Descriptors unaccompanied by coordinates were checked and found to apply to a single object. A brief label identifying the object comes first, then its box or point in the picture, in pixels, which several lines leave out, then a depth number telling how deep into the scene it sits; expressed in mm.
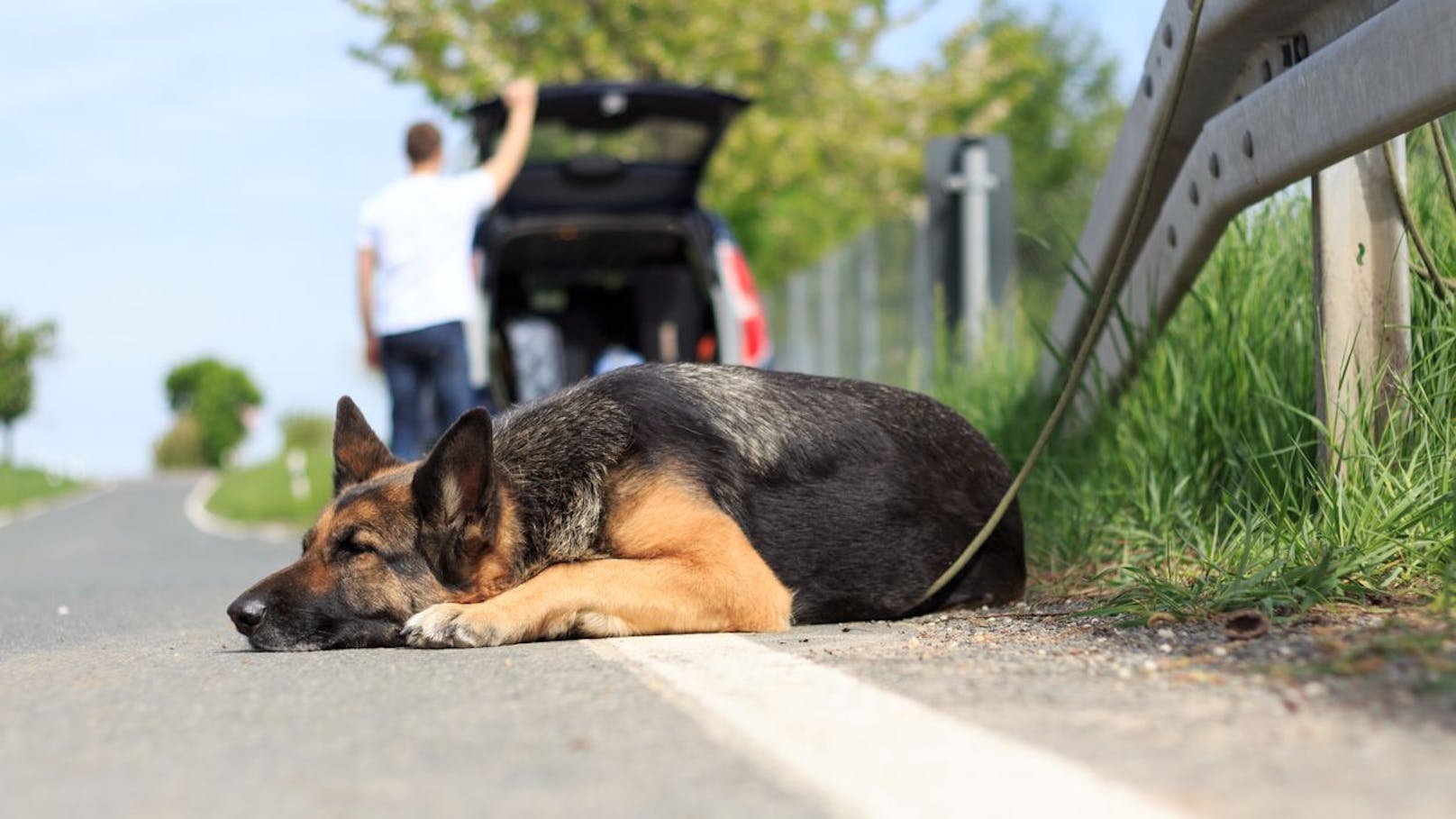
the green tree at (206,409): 78750
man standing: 9977
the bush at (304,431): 47469
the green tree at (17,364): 71500
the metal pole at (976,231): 12414
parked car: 11188
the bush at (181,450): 77625
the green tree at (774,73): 24953
